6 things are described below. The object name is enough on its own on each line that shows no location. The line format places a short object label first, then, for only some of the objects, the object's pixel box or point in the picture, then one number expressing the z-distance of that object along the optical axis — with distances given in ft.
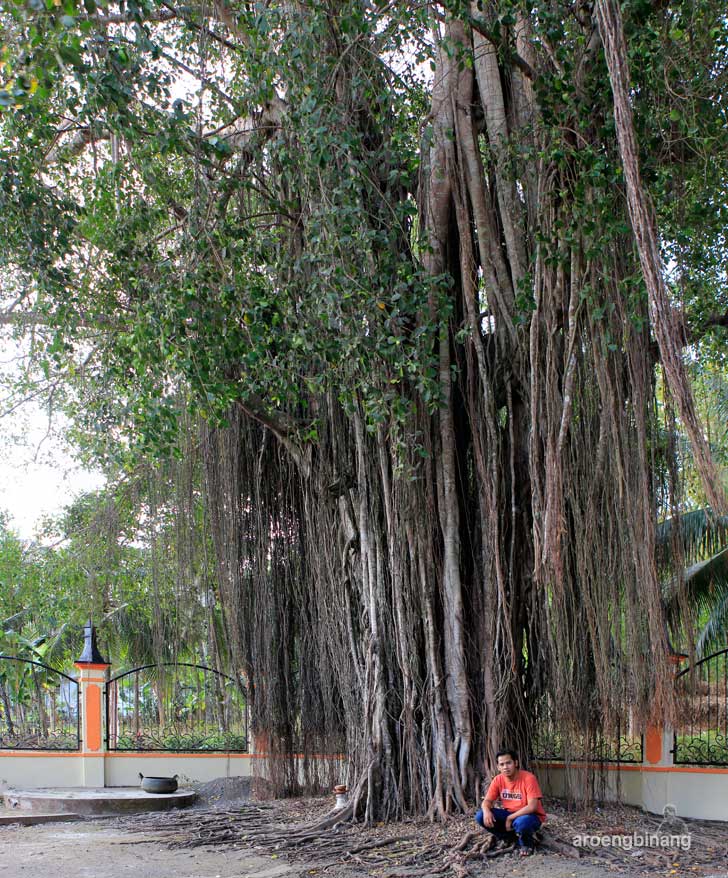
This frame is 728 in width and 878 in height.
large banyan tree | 17.28
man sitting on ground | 16.47
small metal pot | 24.25
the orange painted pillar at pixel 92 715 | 26.25
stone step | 23.13
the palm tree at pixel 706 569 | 26.89
